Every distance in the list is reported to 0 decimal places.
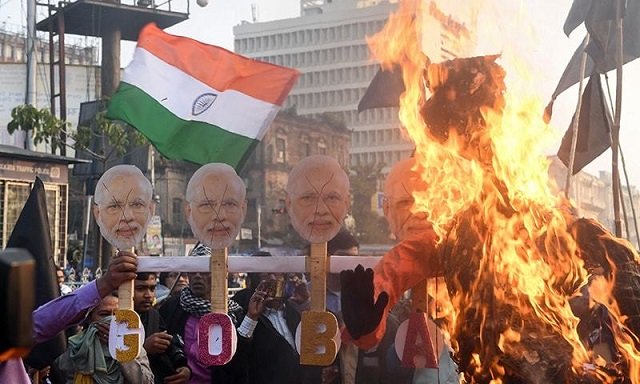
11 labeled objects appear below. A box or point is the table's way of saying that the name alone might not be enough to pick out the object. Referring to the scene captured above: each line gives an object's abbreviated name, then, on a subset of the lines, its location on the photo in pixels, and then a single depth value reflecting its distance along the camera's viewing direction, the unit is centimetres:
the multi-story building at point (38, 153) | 1549
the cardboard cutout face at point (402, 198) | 450
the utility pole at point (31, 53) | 2140
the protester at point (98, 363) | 462
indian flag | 717
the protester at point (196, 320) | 508
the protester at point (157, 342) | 489
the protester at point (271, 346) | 501
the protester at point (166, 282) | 754
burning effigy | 344
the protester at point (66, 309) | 388
